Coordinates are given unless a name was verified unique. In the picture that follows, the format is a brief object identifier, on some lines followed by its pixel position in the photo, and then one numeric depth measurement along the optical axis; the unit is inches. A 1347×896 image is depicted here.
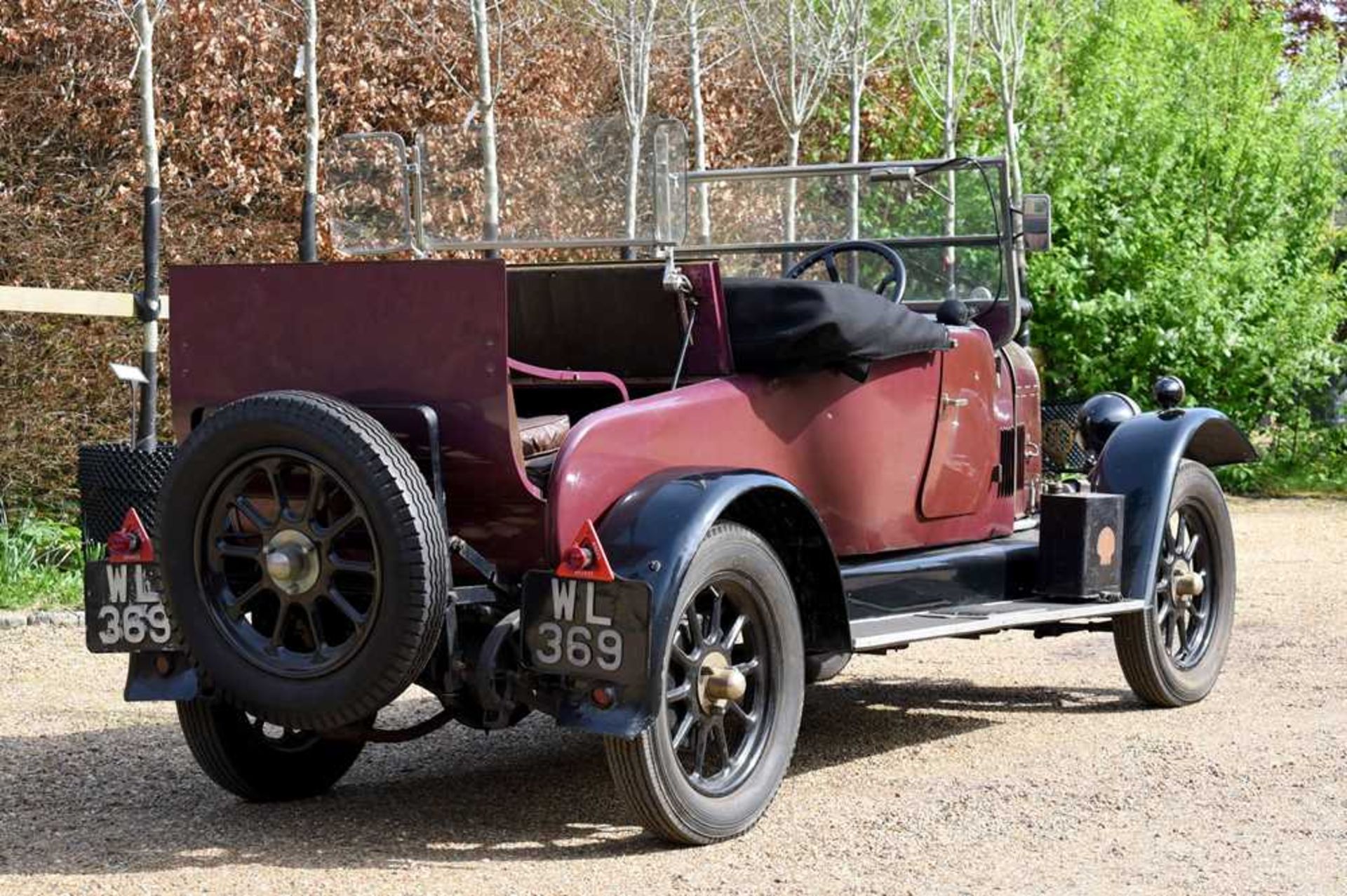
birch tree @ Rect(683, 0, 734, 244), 708.7
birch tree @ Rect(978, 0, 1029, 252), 793.6
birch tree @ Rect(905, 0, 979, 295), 802.2
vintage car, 182.4
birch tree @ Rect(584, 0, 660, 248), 657.6
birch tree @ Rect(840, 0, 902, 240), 772.0
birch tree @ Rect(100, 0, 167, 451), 405.7
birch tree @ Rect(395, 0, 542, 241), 545.0
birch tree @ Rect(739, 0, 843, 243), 772.6
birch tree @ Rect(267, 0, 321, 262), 478.9
